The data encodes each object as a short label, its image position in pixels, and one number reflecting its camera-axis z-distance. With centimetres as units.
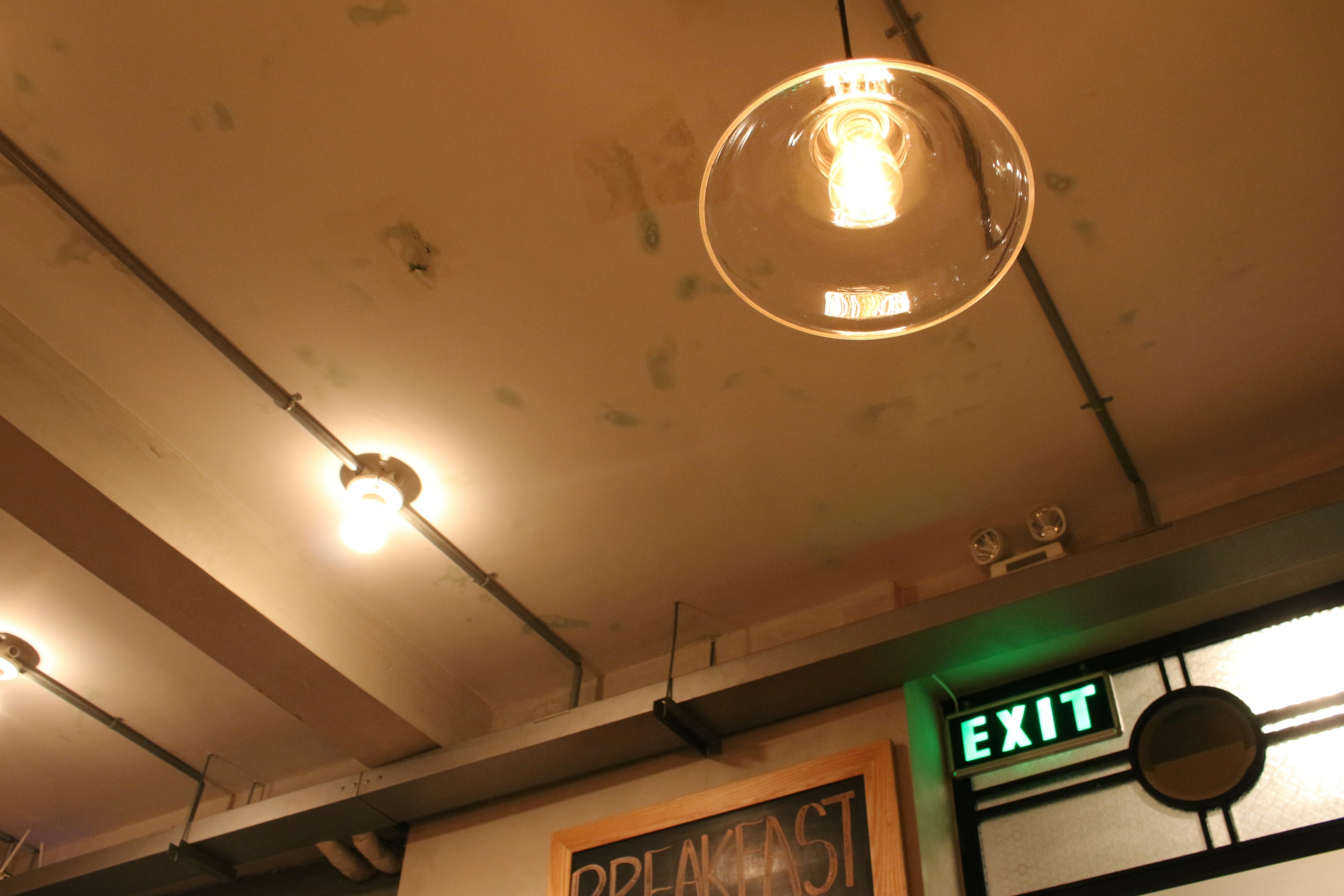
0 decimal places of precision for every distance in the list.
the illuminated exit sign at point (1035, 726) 325
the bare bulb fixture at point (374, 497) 330
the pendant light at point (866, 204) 186
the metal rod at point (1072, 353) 251
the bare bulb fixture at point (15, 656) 408
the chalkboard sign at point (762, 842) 325
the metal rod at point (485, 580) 367
